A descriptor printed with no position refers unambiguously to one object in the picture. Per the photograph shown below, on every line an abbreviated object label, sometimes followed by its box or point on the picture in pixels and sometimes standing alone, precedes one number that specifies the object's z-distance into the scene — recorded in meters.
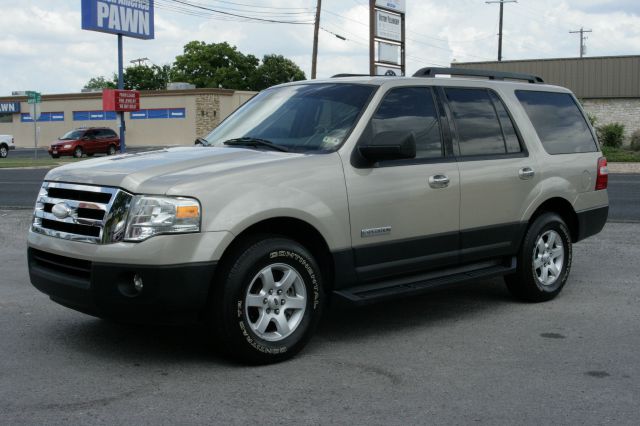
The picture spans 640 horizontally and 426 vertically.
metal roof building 42.59
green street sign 38.84
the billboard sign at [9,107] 70.25
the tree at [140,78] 101.75
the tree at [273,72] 101.57
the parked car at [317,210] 4.75
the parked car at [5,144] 46.66
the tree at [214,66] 97.88
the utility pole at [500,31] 57.49
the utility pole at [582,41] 88.88
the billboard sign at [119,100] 42.38
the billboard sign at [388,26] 34.25
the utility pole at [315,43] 42.38
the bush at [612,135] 38.94
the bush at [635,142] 37.56
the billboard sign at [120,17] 38.72
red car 45.31
